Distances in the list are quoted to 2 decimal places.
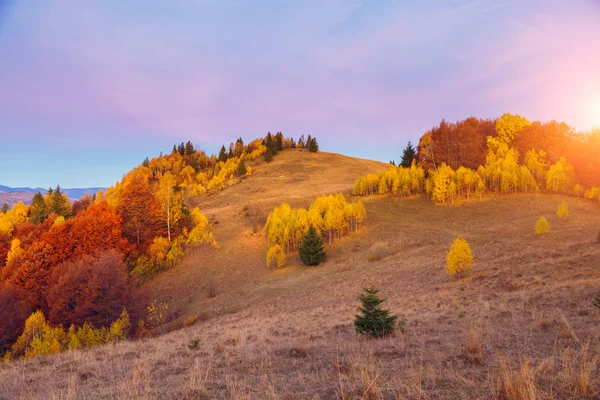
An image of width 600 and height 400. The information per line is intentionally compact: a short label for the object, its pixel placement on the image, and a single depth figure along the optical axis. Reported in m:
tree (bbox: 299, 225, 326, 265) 43.09
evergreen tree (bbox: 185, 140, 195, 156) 163.93
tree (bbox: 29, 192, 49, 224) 76.69
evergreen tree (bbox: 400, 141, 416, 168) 76.32
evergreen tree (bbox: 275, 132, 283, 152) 150.81
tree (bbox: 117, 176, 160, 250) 49.94
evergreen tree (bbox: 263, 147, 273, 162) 137.00
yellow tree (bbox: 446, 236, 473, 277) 23.62
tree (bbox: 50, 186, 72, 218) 81.38
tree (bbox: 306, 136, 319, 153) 151.75
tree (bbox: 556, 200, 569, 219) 41.06
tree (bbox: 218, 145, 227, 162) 148.00
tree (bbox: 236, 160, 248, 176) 119.12
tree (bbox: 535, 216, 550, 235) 34.12
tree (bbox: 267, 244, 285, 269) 43.69
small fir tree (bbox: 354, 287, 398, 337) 10.80
